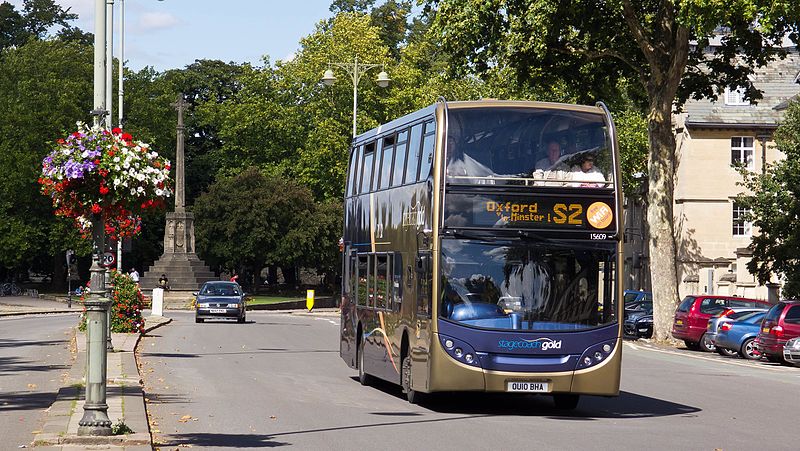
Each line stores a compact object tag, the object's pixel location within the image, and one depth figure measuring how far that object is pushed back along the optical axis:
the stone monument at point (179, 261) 78.19
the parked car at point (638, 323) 47.94
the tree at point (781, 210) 49.22
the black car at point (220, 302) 50.94
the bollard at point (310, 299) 74.75
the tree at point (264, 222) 86.44
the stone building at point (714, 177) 71.50
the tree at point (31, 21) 97.62
